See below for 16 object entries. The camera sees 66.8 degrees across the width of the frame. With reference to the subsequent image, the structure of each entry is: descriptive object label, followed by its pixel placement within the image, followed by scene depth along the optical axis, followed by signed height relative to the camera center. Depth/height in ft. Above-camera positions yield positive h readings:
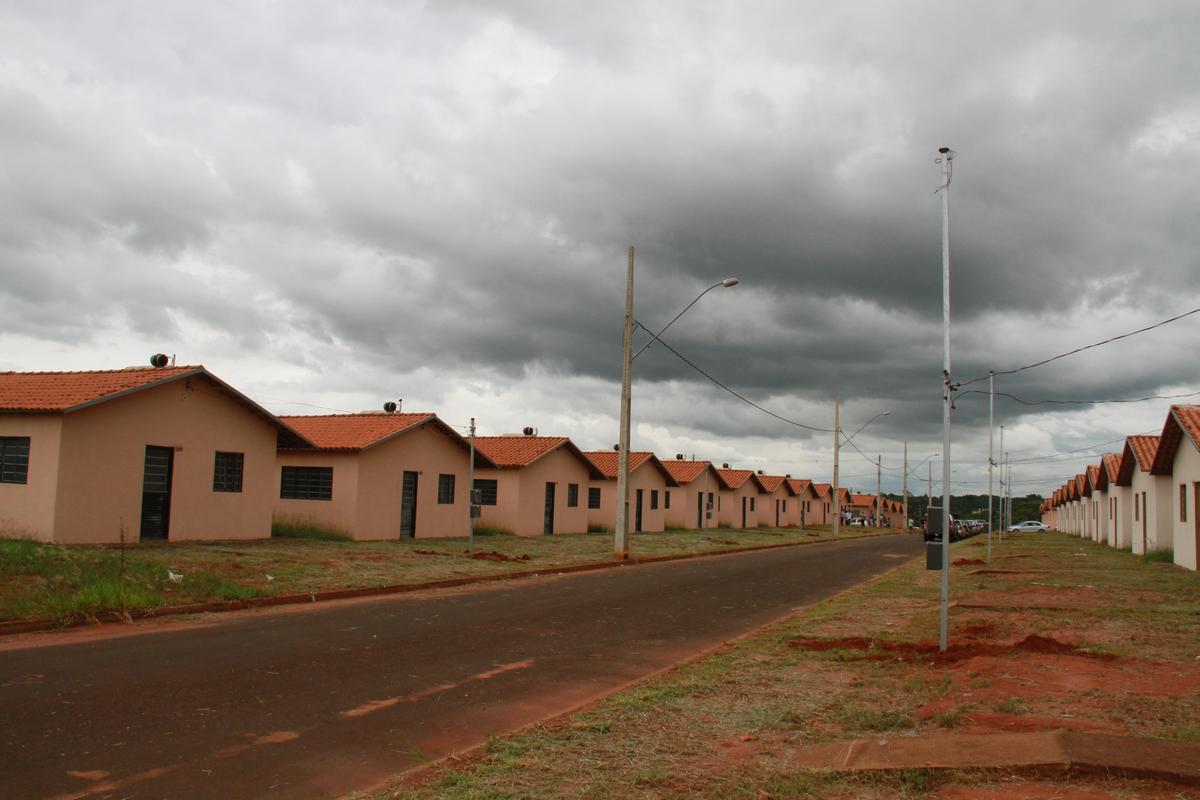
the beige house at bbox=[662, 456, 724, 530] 175.22 -1.05
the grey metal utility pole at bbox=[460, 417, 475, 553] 75.55 -1.82
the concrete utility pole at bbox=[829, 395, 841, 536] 159.34 +10.10
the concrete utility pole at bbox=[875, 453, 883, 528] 258.57 +2.68
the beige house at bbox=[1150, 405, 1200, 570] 74.02 +2.81
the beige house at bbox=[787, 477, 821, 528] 271.28 -2.52
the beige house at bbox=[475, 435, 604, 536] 116.57 +0.00
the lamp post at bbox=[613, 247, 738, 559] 82.92 +3.90
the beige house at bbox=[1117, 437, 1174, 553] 92.43 +0.30
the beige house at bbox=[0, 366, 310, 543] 62.44 +1.25
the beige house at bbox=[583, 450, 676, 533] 145.48 -0.51
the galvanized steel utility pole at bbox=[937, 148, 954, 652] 32.91 +3.74
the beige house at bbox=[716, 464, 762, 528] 202.28 -1.88
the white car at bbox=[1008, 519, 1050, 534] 278.71 -9.04
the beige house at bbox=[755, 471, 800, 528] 233.96 -2.92
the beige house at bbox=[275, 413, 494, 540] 89.75 +0.40
